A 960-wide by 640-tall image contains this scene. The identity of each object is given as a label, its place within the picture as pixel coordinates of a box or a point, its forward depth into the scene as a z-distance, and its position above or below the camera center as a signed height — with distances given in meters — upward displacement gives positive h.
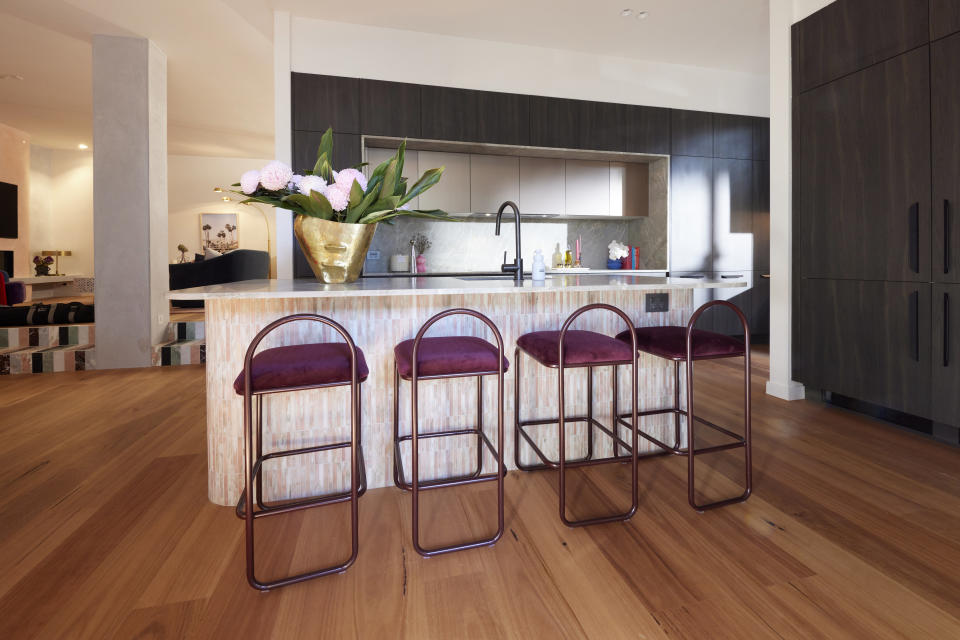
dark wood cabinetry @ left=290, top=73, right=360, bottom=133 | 3.91 +1.66
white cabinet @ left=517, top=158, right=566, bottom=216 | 4.78 +1.18
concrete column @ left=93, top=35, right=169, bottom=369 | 4.07 +0.95
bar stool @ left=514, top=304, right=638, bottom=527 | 1.66 -0.17
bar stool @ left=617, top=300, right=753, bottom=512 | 1.78 -0.17
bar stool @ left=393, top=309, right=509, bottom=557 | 1.49 -0.19
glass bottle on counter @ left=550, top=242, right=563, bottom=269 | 5.23 +0.50
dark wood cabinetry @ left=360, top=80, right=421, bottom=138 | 4.04 +1.66
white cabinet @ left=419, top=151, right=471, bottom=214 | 4.50 +1.13
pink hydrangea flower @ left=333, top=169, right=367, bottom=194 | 1.86 +0.50
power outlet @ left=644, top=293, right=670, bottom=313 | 2.30 +0.01
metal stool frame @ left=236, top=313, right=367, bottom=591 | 1.33 -0.49
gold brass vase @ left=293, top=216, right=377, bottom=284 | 1.89 +0.25
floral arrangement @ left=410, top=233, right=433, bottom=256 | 4.79 +0.63
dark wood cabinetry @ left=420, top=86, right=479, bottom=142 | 4.19 +1.67
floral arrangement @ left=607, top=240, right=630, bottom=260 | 5.18 +0.59
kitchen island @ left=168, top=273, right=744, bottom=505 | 1.81 -0.29
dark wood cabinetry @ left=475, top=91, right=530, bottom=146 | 4.34 +1.69
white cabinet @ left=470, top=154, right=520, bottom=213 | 4.64 +1.20
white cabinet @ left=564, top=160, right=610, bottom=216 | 4.92 +1.20
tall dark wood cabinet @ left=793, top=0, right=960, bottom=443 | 2.34 +0.54
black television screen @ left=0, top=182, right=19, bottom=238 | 7.00 +1.44
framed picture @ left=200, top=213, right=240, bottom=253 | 9.19 +1.47
